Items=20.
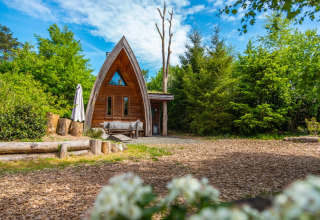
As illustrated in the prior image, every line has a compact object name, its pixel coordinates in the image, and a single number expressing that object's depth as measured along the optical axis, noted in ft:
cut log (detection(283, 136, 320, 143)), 32.95
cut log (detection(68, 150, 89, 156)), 21.85
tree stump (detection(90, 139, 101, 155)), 23.53
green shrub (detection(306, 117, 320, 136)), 36.72
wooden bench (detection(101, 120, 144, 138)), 44.14
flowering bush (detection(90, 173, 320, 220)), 1.95
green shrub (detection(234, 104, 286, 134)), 39.86
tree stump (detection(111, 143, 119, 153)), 25.64
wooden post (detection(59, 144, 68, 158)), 20.80
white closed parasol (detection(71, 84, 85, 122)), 35.58
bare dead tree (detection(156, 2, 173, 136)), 60.01
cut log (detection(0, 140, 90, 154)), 18.56
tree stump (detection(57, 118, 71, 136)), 29.55
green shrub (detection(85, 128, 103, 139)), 35.40
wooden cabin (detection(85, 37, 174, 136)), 47.26
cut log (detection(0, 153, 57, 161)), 18.54
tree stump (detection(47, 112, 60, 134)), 28.55
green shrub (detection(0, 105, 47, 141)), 21.86
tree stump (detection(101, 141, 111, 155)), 24.51
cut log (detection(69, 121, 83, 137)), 30.58
